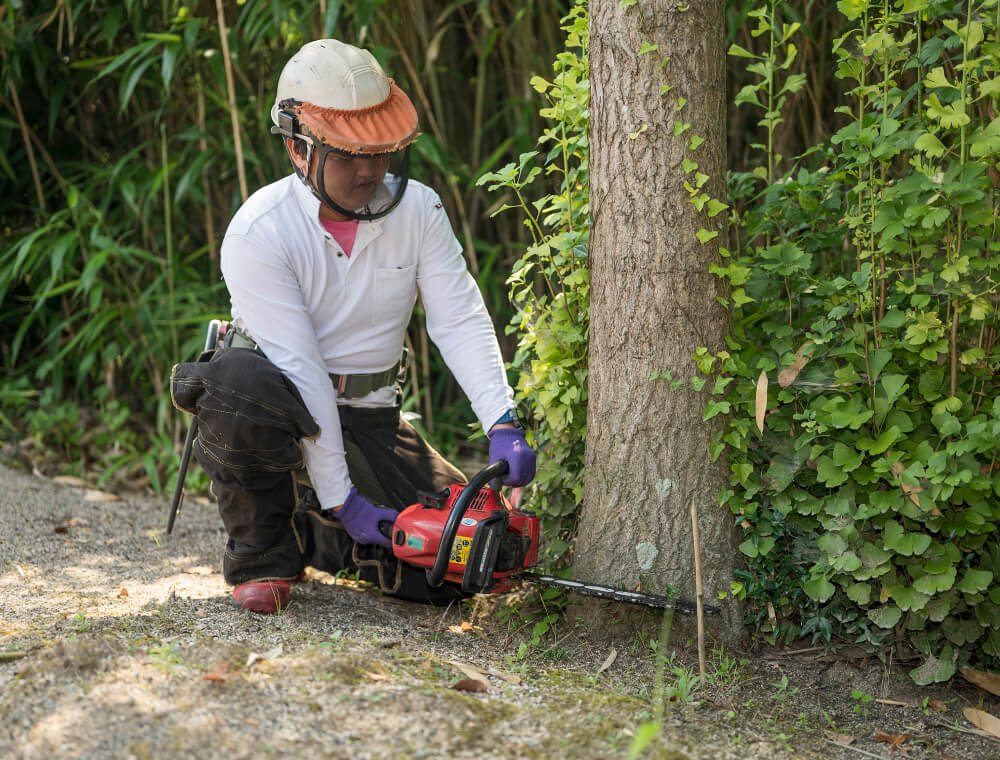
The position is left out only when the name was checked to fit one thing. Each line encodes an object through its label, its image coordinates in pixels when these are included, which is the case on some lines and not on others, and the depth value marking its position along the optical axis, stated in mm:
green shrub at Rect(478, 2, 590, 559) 2463
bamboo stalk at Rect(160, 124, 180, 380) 4176
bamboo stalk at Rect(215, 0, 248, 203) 3635
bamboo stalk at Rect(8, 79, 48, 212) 4539
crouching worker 2402
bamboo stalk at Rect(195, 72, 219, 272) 4230
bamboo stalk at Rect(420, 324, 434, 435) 4160
